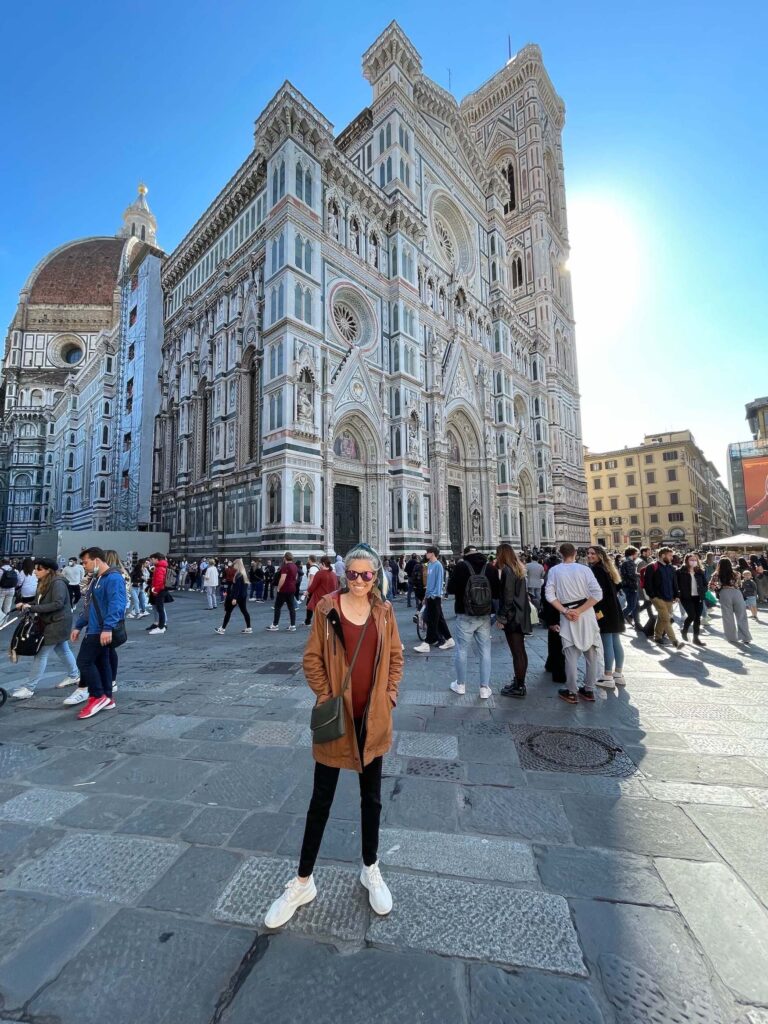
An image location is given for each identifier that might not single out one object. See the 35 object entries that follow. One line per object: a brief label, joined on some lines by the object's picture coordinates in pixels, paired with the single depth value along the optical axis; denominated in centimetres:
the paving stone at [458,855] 229
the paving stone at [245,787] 294
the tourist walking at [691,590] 829
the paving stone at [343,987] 154
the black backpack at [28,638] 515
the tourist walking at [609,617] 572
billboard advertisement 3166
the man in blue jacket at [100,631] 480
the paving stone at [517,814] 261
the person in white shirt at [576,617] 510
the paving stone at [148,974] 155
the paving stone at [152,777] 310
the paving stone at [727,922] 169
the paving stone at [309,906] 192
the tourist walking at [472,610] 515
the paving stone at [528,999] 155
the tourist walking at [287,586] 959
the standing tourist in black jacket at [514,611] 541
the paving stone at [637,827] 248
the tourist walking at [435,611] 780
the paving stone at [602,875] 212
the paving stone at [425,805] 273
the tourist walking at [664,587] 795
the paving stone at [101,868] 218
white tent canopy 1958
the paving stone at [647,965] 158
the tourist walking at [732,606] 813
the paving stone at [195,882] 204
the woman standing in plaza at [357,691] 205
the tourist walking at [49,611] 531
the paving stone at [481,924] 178
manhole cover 344
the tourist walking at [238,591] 920
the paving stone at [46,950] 164
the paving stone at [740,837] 227
